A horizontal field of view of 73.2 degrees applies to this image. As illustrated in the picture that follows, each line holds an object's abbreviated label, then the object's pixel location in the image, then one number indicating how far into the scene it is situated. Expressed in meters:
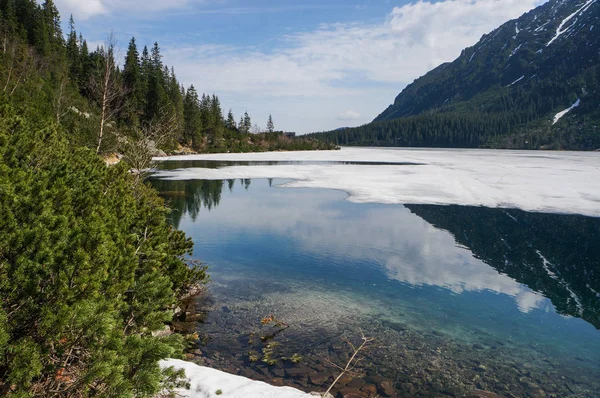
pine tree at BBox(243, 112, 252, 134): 125.56
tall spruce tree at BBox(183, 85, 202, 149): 90.38
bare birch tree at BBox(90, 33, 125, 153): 19.20
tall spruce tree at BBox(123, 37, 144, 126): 77.44
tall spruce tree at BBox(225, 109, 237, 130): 120.00
